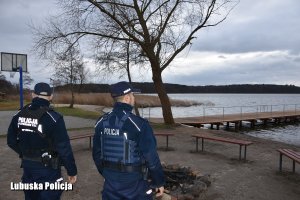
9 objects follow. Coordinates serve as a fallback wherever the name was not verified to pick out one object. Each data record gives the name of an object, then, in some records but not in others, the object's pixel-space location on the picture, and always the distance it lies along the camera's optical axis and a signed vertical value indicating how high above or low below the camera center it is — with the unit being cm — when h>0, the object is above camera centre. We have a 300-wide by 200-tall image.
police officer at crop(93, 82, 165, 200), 267 -66
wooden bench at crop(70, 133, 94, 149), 801 -145
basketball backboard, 891 +127
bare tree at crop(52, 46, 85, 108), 2663 +260
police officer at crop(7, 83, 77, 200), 308 -68
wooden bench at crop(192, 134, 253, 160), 727 -139
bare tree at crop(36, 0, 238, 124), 1290 +375
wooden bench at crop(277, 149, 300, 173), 559 -142
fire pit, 464 -186
